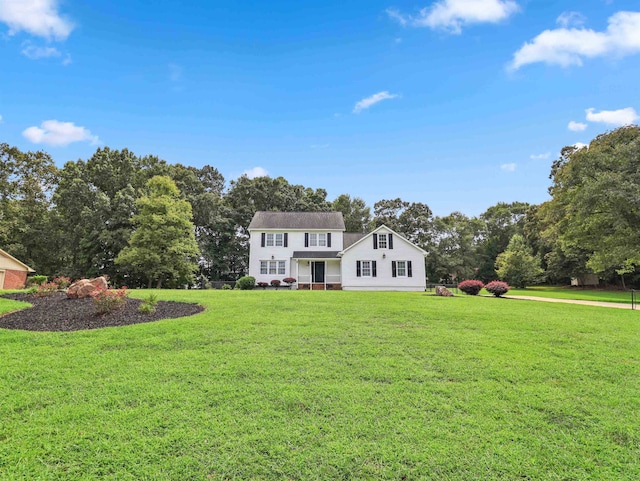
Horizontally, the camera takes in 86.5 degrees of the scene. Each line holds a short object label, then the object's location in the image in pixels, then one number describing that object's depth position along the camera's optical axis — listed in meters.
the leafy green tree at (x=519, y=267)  36.91
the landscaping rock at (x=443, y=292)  17.53
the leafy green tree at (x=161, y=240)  27.36
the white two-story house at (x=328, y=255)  27.48
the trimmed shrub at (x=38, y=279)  17.14
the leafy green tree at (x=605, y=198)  20.12
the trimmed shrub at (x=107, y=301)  9.48
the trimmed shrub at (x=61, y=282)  15.61
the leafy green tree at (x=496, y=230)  47.15
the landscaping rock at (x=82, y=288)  12.30
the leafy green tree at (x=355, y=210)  48.58
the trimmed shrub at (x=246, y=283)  25.66
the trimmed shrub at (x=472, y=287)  19.42
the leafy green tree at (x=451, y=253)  41.62
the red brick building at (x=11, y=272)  23.59
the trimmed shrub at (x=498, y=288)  18.69
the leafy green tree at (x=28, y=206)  32.31
